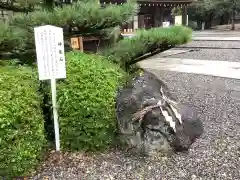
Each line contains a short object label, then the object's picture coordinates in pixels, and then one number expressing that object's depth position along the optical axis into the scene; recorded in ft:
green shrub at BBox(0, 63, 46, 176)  4.97
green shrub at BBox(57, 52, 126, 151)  5.67
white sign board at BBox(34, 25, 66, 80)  5.53
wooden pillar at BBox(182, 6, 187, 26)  42.09
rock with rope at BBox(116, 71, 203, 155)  5.73
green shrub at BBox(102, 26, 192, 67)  6.99
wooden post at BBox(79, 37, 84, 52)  8.40
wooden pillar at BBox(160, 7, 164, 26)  39.03
